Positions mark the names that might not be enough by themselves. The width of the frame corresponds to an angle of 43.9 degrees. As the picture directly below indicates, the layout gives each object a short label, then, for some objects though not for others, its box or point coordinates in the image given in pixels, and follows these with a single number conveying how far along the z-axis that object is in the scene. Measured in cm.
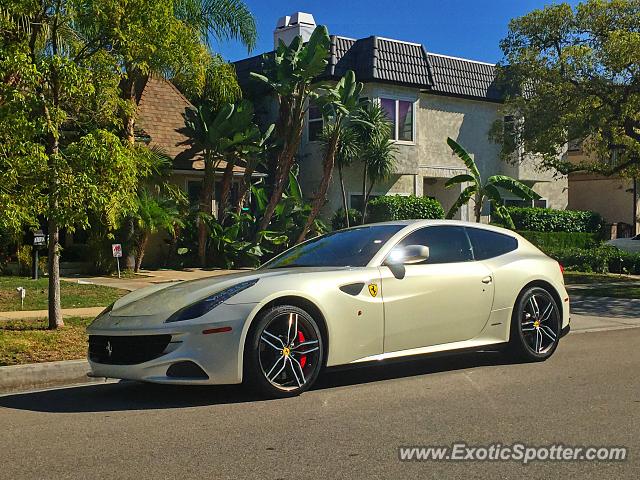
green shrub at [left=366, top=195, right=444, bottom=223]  2516
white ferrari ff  616
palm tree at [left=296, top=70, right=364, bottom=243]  2044
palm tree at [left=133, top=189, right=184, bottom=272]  1756
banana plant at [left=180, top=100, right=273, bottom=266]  1967
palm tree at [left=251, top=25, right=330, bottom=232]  1959
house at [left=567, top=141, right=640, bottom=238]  3666
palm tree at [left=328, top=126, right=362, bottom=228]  2355
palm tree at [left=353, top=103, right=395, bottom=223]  2383
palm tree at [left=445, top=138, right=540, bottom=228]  2017
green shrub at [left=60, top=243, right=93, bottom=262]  1928
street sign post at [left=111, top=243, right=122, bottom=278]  1688
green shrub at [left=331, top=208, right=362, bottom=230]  2498
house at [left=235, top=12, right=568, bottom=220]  2586
